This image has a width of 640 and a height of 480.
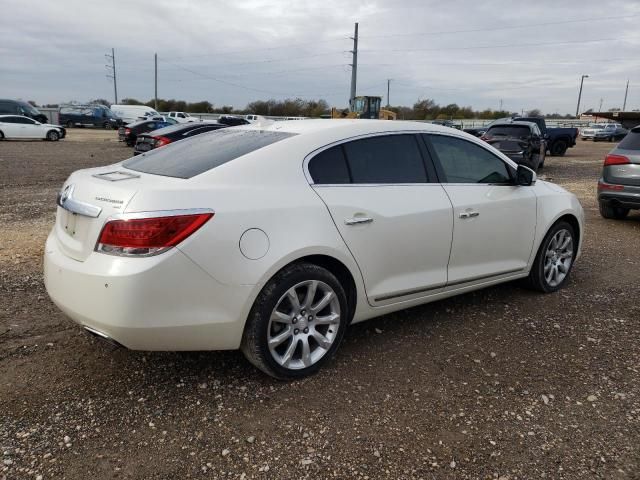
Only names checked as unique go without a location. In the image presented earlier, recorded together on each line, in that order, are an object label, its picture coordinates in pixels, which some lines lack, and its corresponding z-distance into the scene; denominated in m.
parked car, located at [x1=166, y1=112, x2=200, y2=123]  43.10
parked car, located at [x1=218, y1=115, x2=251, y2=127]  22.45
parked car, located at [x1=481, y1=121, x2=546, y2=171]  14.99
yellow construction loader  37.91
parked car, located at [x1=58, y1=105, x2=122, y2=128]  41.06
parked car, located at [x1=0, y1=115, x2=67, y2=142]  24.56
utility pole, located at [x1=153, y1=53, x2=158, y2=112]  69.46
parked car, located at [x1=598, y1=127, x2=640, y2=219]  7.81
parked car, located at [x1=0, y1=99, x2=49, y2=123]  29.80
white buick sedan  2.76
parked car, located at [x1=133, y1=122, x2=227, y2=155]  13.86
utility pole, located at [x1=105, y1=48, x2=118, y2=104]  77.50
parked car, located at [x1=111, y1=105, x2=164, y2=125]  43.75
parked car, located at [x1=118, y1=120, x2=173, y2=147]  24.36
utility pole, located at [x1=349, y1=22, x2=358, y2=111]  45.17
